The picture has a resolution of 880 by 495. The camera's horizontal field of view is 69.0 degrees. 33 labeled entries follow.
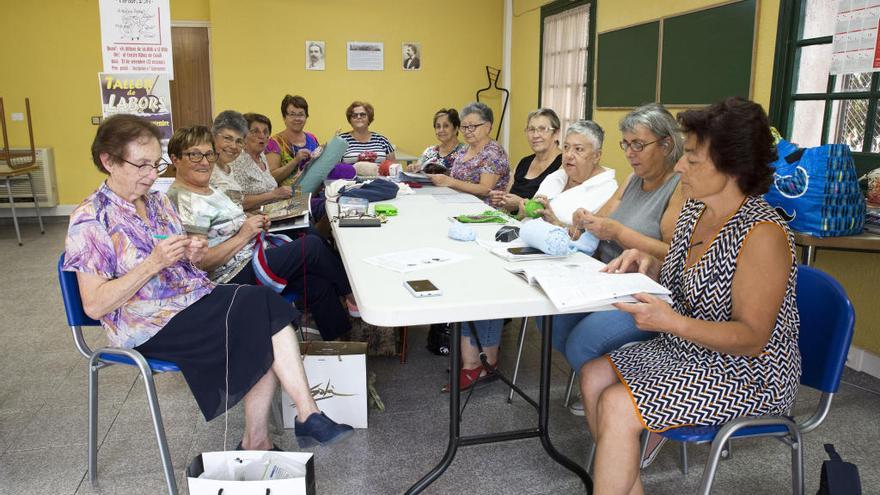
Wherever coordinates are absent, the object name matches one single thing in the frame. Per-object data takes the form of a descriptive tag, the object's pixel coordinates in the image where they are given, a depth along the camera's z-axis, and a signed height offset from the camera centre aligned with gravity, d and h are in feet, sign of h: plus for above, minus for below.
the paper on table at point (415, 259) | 6.08 -1.32
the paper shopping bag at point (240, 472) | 5.24 -2.96
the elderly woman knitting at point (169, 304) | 5.97 -1.83
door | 24.45 +1.68
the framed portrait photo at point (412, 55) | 25.18 +2.65
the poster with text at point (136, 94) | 11.69 +0.49
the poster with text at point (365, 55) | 24.70 +2.58
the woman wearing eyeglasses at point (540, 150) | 11.60 -0.46
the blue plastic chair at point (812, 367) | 4.88 -1.90
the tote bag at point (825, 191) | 8.21 -0.81
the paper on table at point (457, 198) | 10.85 -1.28
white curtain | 19.81 +1.99
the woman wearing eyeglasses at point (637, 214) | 6.76 -1.02
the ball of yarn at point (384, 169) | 14.65 -1.03
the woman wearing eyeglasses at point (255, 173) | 11.84 -0.94
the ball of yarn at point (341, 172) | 14.23 -1.07
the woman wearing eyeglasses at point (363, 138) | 17.03 -0.40
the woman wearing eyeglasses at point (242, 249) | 8.18 -1.69
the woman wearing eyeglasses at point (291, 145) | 14.19 -0.55
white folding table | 4.89 -1.35
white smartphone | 5.09 -1.31
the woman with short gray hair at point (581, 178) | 9.05 -0.76
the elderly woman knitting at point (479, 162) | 12.64 -0.75
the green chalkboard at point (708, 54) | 12.49 +1.50
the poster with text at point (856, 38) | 9.45 +1.34
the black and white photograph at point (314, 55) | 24.30 +2.53
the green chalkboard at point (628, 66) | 15.96 +1.55
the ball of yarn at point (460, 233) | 7.33 -1.23
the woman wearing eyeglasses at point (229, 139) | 10.98 -0.29
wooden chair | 18.72 -1.34
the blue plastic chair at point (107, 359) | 6.00 -2.27
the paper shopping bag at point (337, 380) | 7.66 -3.05
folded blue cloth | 6.29 -1.10
